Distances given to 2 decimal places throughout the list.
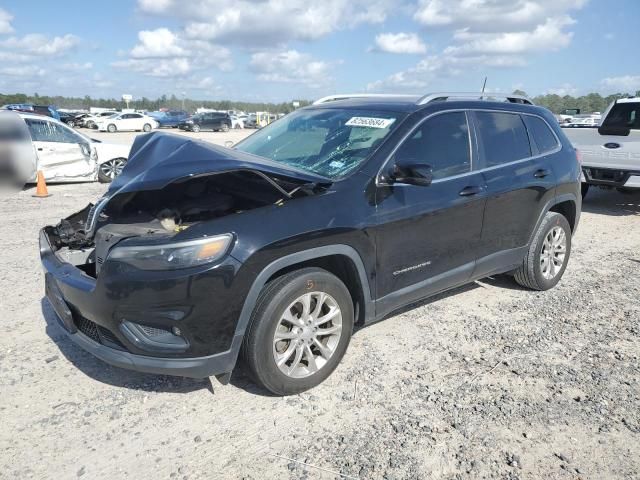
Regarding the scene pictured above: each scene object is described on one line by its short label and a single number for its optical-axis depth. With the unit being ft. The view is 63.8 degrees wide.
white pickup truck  27.71
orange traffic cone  33.24
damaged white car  34.60
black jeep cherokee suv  9.21
